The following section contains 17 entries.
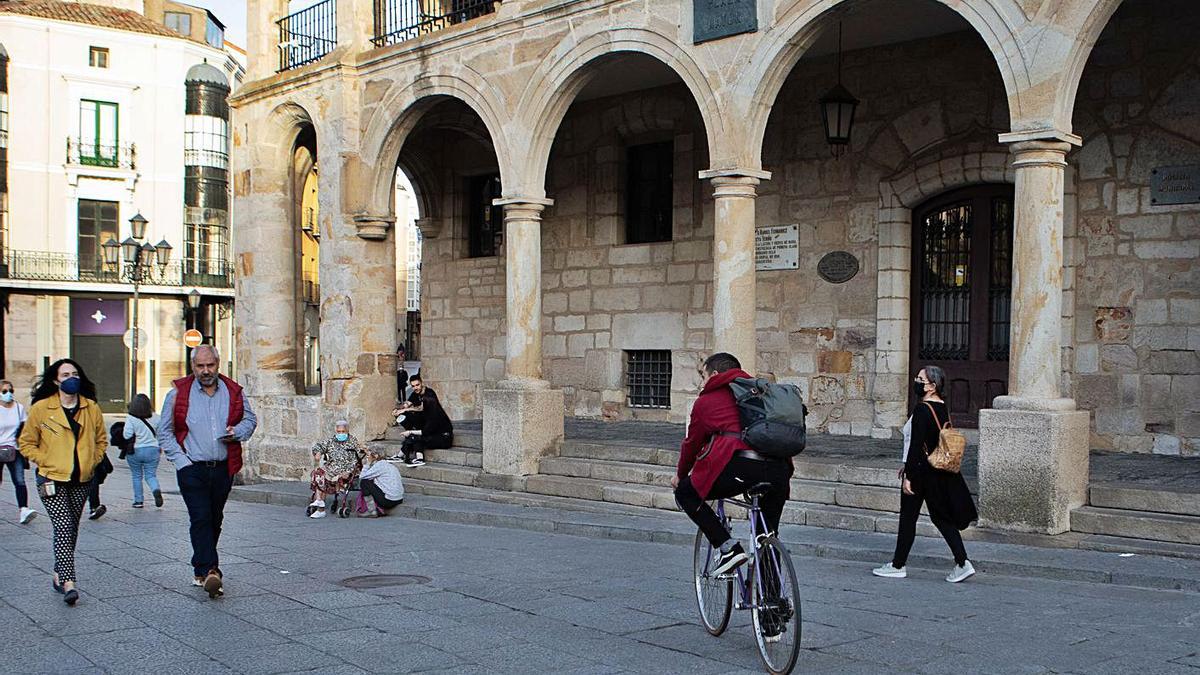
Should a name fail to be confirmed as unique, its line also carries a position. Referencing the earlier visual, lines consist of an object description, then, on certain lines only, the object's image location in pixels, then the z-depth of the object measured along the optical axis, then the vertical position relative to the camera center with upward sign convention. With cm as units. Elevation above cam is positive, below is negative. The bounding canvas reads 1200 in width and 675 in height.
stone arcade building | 1004 +119
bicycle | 574 -134
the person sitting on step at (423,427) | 1473 -134
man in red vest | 805 -85
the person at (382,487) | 1289 -179
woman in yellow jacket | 800 -90
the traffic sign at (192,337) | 2389 -44
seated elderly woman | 1316 -163
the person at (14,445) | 1281 -138
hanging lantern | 1314 +220
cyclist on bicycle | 620 -75
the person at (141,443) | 1427 -149
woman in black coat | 814 -105
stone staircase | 906 -154
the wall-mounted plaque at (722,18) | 1145 +283
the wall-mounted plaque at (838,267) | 1389 +59
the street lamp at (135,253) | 2372 +122
